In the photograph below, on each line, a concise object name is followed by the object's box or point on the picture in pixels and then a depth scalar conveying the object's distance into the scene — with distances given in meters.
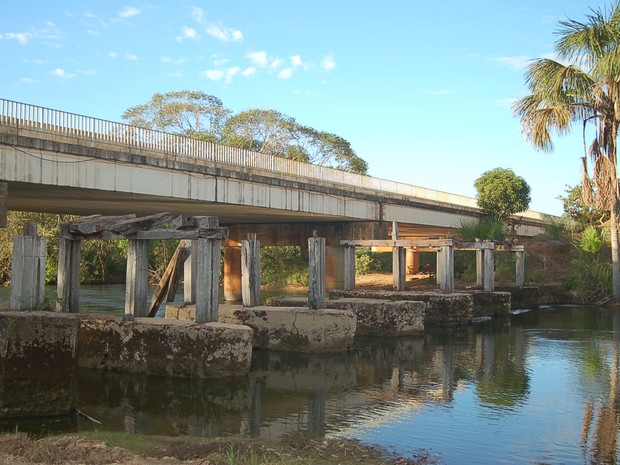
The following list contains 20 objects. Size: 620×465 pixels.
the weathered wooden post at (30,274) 11.42
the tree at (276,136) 55.41
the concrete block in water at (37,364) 9.02
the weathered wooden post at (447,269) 22.41
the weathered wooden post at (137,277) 13.40
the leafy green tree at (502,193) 38.88
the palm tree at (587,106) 25.52
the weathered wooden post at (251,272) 16.72
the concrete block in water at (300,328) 15.34
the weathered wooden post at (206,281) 12.77
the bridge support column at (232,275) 34.38
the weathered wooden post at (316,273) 16.22
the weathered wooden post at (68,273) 13.87
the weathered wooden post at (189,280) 16.55
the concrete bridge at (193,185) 16.39
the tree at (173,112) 52.19
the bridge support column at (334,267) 30.23
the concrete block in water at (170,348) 12.22
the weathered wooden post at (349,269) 24.12
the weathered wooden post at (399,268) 24.36
